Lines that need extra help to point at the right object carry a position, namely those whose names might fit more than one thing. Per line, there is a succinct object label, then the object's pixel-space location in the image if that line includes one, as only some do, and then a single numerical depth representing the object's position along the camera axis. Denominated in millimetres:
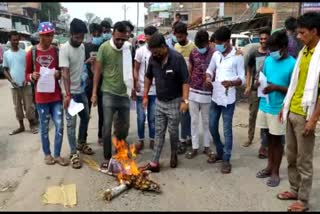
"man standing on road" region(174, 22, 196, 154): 4161
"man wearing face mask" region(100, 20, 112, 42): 5139
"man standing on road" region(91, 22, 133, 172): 3805
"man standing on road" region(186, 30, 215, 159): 3961
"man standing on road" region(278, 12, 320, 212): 2613
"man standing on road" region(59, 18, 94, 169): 3787
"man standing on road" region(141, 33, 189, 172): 3637
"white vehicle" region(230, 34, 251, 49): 16689
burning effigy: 3219
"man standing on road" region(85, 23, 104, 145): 4471
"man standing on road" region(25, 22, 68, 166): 3750
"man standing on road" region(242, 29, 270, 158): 4067
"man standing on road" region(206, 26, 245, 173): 3631
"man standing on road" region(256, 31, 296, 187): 3156
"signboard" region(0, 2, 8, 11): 34430
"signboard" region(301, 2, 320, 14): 8084
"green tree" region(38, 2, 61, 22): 56564
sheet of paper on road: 3075
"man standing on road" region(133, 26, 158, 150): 4337
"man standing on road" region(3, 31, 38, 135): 5574
